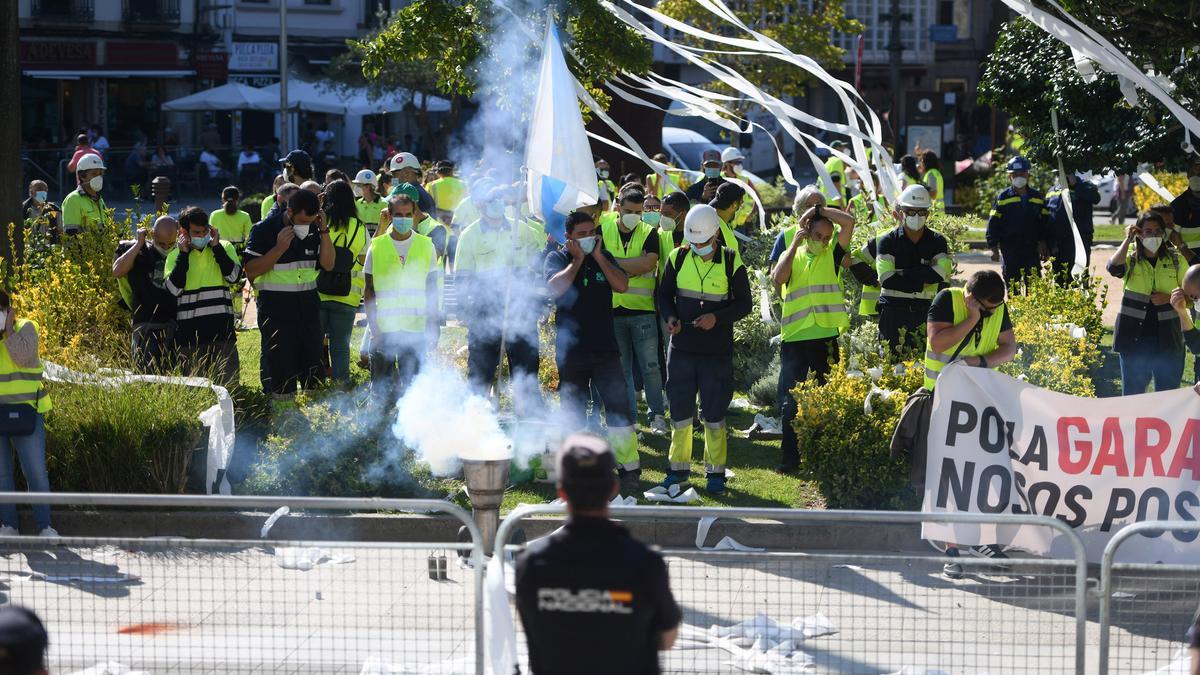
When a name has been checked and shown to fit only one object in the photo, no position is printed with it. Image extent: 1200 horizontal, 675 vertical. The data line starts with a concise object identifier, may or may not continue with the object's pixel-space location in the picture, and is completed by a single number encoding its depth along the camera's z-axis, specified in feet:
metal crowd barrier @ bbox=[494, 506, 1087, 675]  41.34
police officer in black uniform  28.43
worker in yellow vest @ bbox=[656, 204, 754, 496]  64.64
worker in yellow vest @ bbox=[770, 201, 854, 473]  67.77
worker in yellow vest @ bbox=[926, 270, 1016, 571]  56.49
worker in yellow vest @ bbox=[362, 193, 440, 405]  70.74
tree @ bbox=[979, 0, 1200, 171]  73.87
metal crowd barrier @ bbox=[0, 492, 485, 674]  44.29
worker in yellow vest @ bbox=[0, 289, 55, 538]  56.80
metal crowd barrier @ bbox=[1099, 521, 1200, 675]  45.83
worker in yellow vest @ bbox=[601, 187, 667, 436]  72.23
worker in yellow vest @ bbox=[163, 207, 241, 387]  68.90
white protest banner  53.31
